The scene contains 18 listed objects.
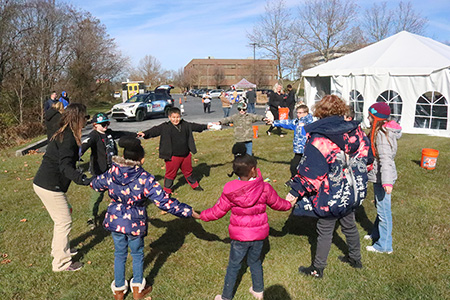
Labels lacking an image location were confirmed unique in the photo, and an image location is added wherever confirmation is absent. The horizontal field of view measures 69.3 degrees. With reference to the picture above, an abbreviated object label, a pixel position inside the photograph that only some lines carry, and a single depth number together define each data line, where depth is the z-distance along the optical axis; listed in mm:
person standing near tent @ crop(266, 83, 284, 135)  14766
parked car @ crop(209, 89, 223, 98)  58091
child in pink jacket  3309
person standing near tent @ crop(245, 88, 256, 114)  22520
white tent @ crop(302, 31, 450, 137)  14406
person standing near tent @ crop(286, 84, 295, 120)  15064
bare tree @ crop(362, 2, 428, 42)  46700
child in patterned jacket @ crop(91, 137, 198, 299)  3473
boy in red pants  6633
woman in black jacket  4023
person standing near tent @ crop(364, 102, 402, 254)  4195
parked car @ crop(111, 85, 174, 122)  21234
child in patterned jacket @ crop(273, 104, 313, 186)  6543
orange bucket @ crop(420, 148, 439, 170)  8562
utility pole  39906
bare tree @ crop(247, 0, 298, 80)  40047
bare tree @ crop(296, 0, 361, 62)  39328
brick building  92312
